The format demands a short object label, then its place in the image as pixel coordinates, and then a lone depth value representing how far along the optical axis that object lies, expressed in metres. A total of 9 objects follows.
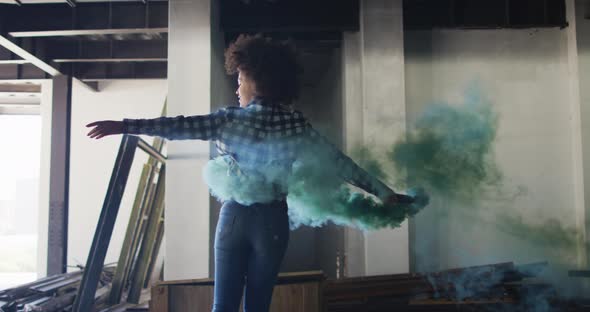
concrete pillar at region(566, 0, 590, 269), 5.04
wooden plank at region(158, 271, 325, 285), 3.70
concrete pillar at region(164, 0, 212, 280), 4.73
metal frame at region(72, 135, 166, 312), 4.93
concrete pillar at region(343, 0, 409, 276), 4.82
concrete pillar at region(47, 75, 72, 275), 8.47
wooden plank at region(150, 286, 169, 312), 3.58
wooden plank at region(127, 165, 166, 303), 6.58
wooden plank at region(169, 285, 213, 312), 3.65
